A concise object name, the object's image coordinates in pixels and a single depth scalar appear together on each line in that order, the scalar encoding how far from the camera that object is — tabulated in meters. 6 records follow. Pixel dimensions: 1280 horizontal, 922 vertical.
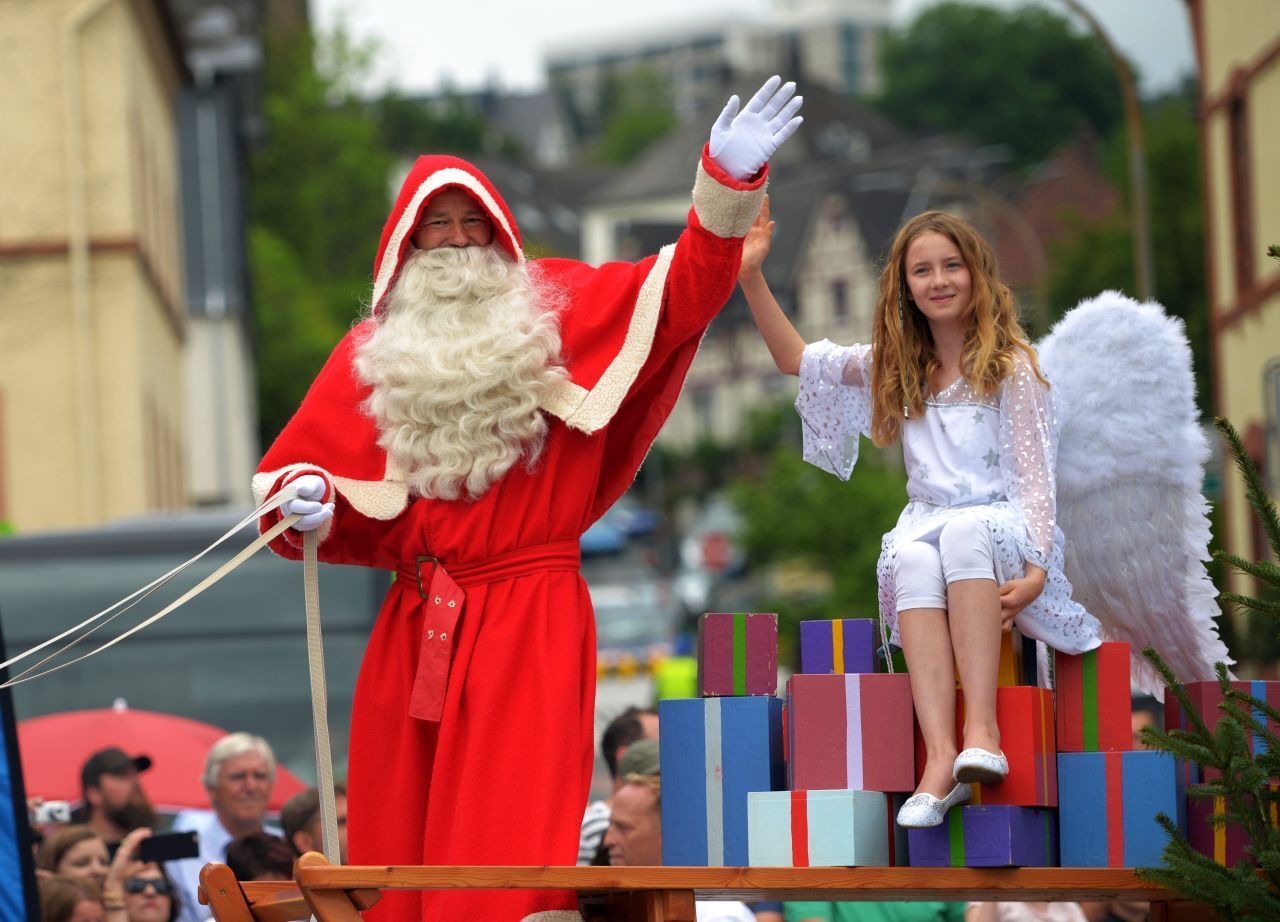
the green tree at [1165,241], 58.93
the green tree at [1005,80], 148.14
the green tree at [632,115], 193.12
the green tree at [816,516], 57.96
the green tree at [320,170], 91.16
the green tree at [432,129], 158.12
